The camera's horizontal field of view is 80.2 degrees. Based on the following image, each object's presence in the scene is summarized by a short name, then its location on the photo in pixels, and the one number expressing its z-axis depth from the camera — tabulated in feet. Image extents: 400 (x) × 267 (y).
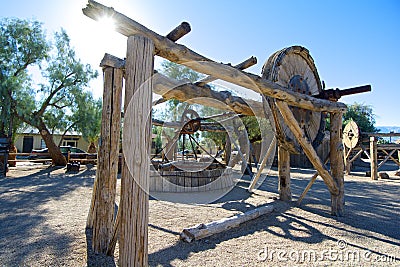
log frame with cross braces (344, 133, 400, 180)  32.68
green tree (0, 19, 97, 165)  33.42
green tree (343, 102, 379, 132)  67.51
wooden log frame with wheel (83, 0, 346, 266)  5.91
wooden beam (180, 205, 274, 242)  9.70
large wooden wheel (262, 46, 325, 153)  12.44
